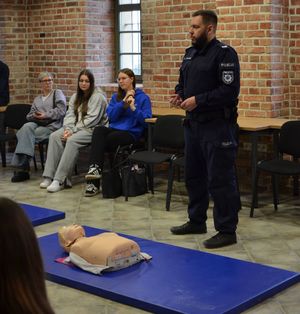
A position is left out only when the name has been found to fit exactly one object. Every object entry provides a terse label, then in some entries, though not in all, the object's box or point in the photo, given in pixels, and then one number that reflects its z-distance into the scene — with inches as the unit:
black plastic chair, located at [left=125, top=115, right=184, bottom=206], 239.1
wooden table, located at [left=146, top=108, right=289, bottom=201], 225.5
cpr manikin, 158.4
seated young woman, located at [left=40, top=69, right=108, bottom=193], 268.4
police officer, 176.1
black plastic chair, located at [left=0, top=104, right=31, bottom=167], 316.5
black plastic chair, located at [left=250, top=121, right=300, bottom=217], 215.6
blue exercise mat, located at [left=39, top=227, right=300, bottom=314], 136.4
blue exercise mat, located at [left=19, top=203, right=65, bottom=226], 212.7
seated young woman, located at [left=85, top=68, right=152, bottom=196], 257.6
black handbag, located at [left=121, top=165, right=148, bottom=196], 250.2
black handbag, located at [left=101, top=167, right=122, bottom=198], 249.4
